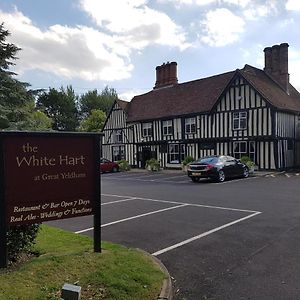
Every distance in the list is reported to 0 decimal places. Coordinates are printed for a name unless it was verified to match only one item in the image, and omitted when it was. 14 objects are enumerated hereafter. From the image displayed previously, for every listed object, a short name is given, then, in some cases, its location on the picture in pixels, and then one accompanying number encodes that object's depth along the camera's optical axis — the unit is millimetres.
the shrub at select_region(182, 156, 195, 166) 30536
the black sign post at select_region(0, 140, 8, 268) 4867
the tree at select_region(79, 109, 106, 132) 54719
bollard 4109
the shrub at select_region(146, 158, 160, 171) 33156
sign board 4965
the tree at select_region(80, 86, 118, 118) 72375
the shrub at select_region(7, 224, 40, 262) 5180
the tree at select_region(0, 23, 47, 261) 11219
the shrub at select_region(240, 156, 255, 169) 25281
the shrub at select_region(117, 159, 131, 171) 36312
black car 20562
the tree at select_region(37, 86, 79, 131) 68875
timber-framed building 28047
